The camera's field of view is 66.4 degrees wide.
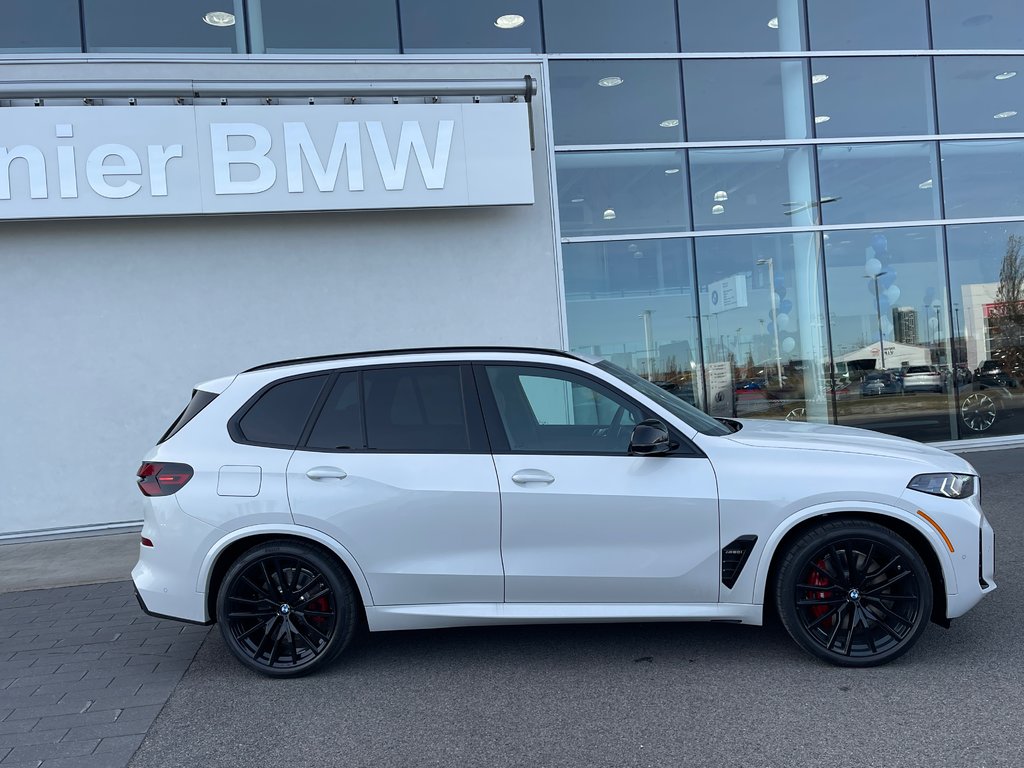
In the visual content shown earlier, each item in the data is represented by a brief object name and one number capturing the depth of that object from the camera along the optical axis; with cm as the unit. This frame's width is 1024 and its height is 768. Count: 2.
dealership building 879
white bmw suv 398
